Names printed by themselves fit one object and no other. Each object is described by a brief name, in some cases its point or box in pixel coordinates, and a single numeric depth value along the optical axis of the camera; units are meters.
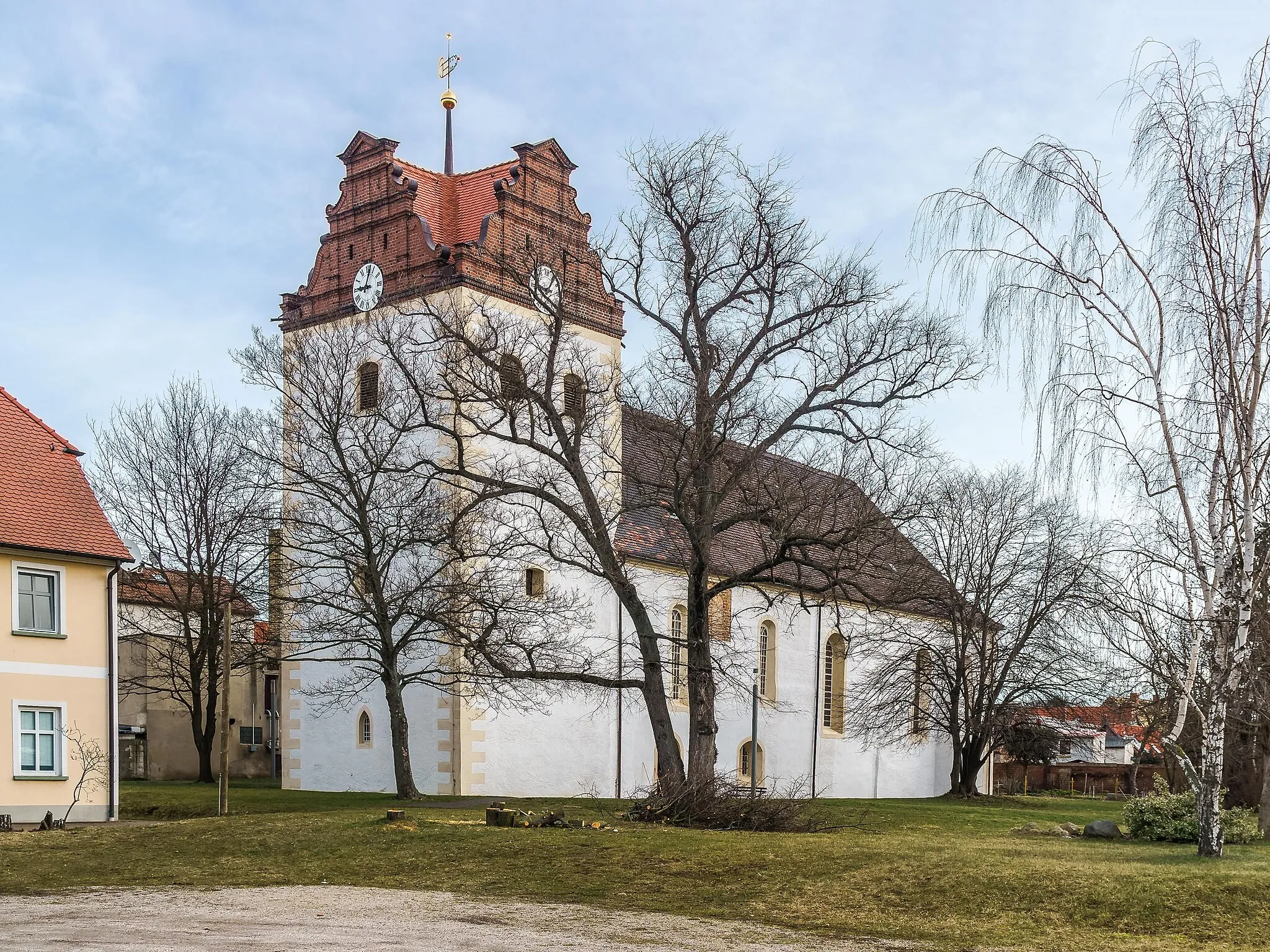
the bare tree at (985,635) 42.03
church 34.97
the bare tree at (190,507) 42.22
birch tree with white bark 14.24
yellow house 24.78
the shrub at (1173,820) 19.45
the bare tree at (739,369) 25.17
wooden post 26.98
